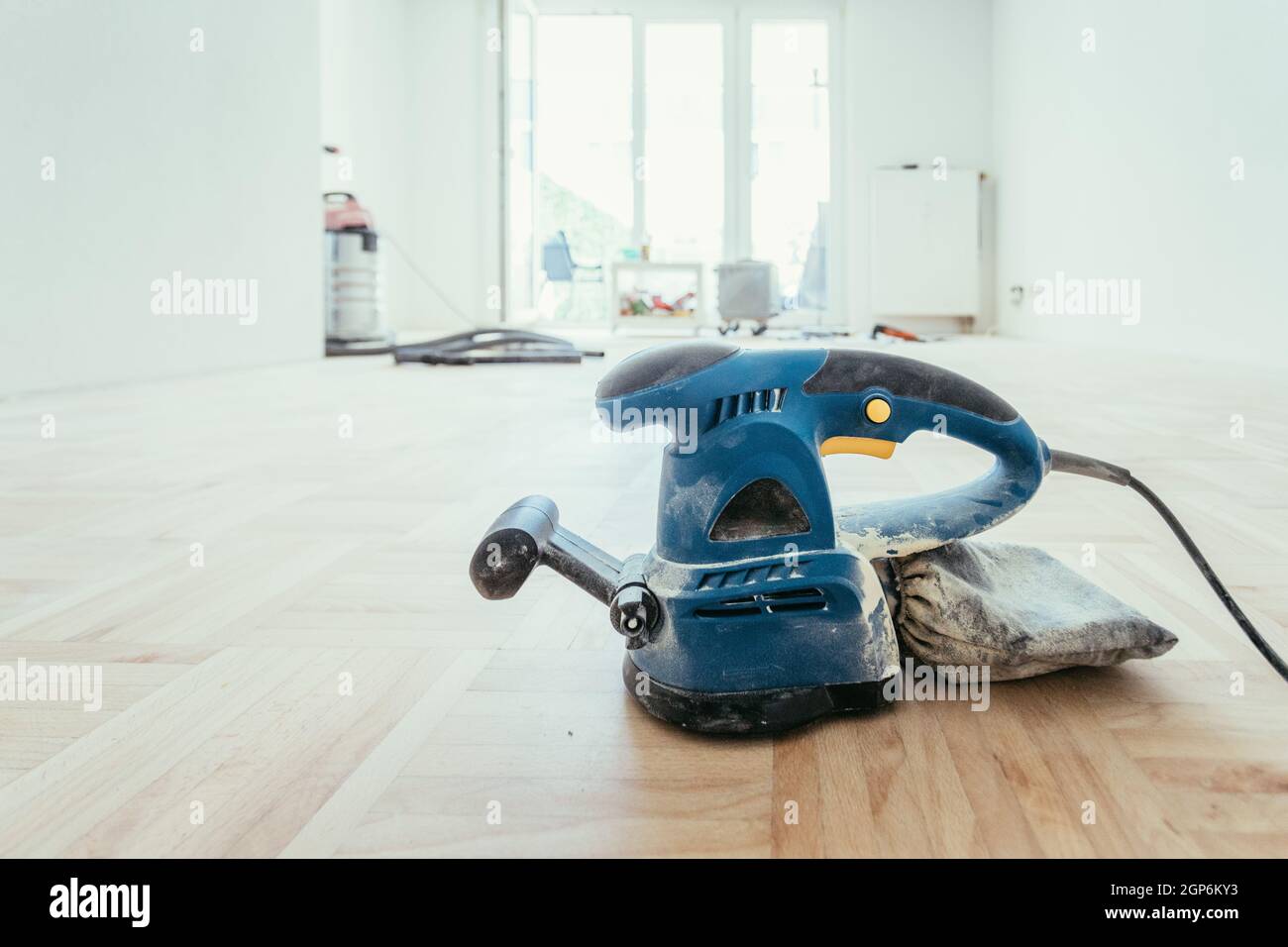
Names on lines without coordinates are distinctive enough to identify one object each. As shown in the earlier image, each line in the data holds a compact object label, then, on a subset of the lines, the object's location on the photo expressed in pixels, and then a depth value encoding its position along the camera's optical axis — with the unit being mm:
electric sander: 645
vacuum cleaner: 5340
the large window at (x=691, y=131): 8312
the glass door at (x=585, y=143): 8383
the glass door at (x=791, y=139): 8336
